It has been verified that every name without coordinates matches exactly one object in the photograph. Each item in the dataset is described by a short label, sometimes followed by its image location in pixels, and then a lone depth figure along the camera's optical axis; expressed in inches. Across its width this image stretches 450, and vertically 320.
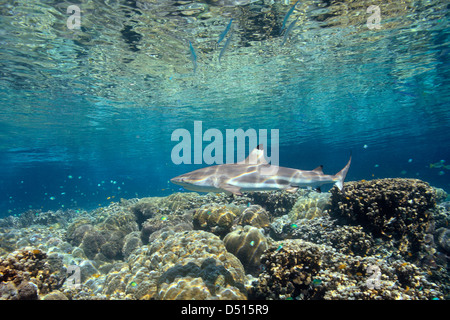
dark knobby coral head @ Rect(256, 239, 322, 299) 200.4
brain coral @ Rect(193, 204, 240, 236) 319.3
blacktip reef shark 219.5
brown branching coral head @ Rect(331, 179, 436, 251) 294.2
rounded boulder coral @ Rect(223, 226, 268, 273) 267.4
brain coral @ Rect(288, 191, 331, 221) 402.7
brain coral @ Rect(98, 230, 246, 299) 177.2
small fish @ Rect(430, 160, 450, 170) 738.2
